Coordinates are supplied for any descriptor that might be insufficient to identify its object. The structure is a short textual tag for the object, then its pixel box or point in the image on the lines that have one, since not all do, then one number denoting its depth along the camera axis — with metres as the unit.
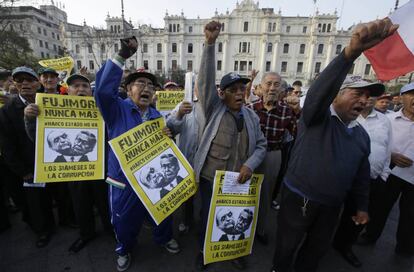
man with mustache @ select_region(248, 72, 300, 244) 2.99
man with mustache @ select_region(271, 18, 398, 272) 1.66
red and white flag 2.43
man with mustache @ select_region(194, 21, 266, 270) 2.18
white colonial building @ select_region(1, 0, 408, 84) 45.56
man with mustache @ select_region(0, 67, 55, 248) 2.54
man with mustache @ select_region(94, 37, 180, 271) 2.05
